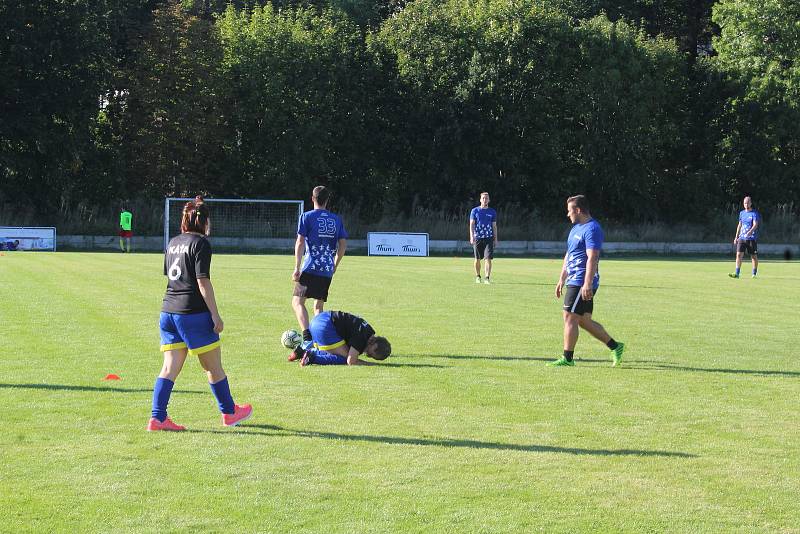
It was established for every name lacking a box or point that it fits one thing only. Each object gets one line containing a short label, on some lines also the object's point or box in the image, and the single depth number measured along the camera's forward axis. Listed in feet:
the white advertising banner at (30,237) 134.62
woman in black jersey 24.75
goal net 146.51
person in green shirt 135.11
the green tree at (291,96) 164.25
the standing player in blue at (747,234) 92.22
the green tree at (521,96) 167.32
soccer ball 38.50
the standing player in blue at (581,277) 37.17
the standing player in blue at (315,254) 39.86
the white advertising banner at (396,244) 144.87
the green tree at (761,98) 171.83
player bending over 37.42
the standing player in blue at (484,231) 78.69
